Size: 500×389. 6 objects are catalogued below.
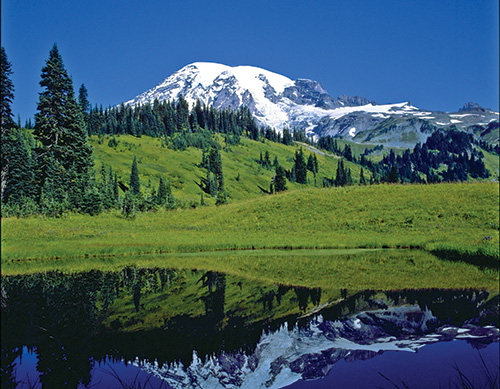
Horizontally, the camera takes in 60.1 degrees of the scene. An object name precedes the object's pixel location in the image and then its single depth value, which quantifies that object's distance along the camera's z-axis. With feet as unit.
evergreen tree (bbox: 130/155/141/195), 402.31
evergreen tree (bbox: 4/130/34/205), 265.28
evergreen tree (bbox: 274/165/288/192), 469.41
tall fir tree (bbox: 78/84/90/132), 521.65
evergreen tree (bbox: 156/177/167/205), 379.53
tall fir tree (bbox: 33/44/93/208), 204.54
